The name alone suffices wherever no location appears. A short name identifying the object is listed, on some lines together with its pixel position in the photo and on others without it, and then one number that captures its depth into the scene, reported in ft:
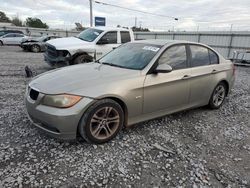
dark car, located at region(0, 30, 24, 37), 84.46
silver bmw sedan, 10.45
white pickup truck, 26.91
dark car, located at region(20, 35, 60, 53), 58.56
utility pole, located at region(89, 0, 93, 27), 86.02
